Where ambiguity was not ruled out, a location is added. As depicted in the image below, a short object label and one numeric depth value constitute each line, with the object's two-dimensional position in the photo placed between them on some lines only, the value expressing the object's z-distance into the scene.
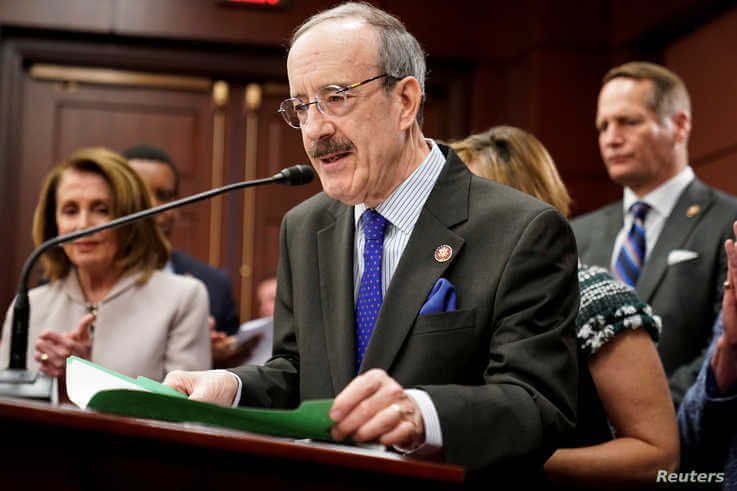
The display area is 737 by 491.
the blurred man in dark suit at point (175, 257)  4.23
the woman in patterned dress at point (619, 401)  2.13
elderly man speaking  1.64
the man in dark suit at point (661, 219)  3.29
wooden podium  1.09
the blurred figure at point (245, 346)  3.17
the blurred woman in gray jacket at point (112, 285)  3.24
